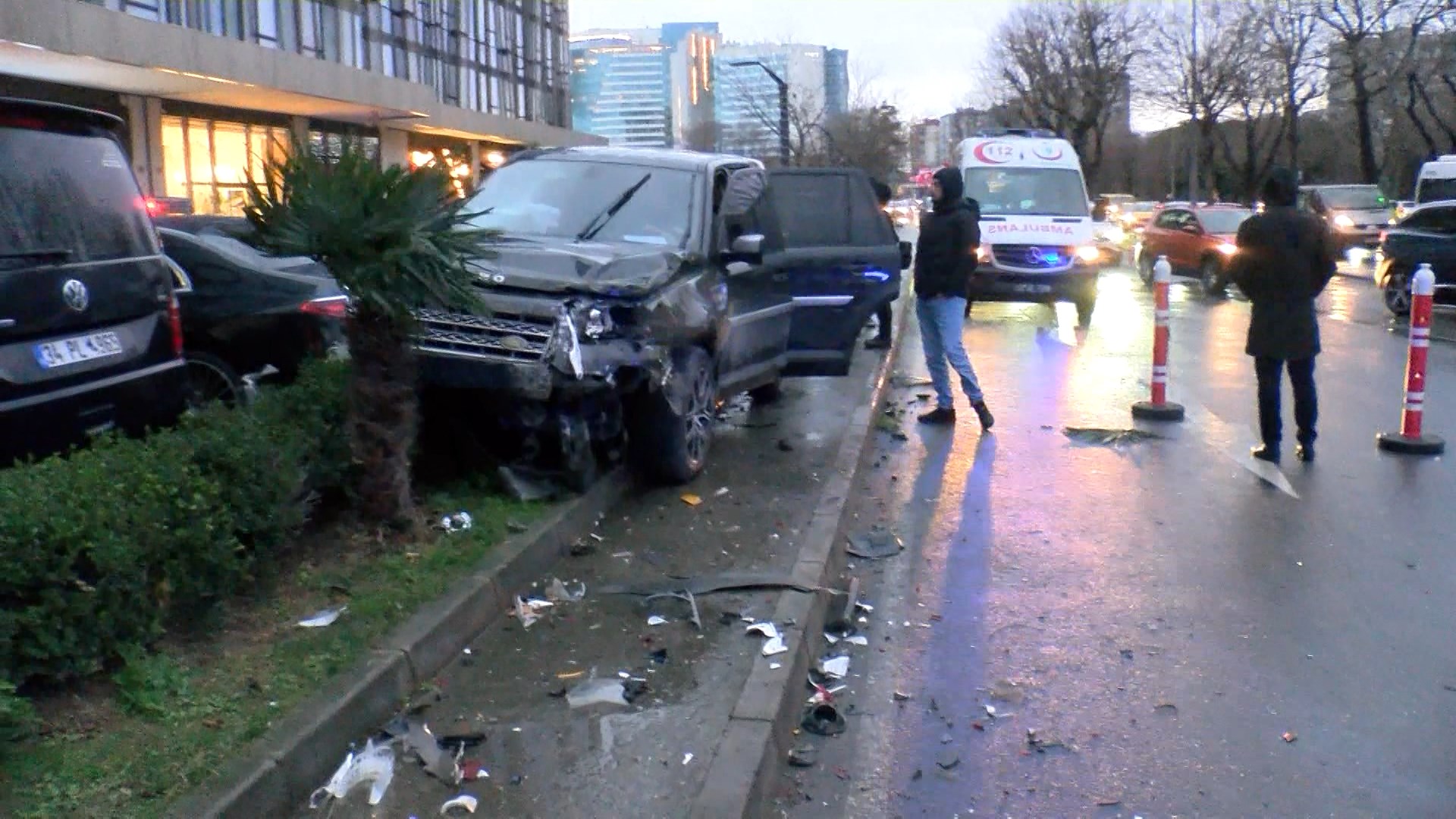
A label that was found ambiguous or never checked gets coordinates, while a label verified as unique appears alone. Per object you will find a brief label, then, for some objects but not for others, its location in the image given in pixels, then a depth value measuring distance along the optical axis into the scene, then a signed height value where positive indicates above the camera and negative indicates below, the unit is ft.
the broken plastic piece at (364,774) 13.26 -5.50
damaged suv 22.16 -1.77
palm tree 18.11 -0.56
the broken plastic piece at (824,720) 15.76 -5.84
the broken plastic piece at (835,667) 17.60 -5.85
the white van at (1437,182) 96.58 +1.86
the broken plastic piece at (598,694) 15.84 -5.55
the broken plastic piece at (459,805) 13.15 -5.63
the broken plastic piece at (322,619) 16.35 -4.82
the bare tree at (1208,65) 153.99 +16.83
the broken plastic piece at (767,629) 17.71 -5.37
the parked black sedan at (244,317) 28.96 -2.15
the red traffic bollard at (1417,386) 30.30 -3.99
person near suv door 49.30 -4.45
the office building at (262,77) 58.95 +7.68
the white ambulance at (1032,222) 60.90 -0.54
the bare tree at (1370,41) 129.70 +16.32
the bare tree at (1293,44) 141.69 +17.19
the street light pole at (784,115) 106.32 +7.39
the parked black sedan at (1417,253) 61.67 -2.01
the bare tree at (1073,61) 171.63 +19.12
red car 81.35 -1.97
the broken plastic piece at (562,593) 19.54 -5.40
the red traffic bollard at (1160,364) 35.06 -3.95
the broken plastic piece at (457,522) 20.43 -4.59
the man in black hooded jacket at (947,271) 33.30 -1.45
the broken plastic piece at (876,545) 23.40 -5.74
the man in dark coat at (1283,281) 29.35 -1.52
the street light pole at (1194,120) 159.74 +10.46
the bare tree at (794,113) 139.74 +10.77
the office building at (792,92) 151.23 +14.37
